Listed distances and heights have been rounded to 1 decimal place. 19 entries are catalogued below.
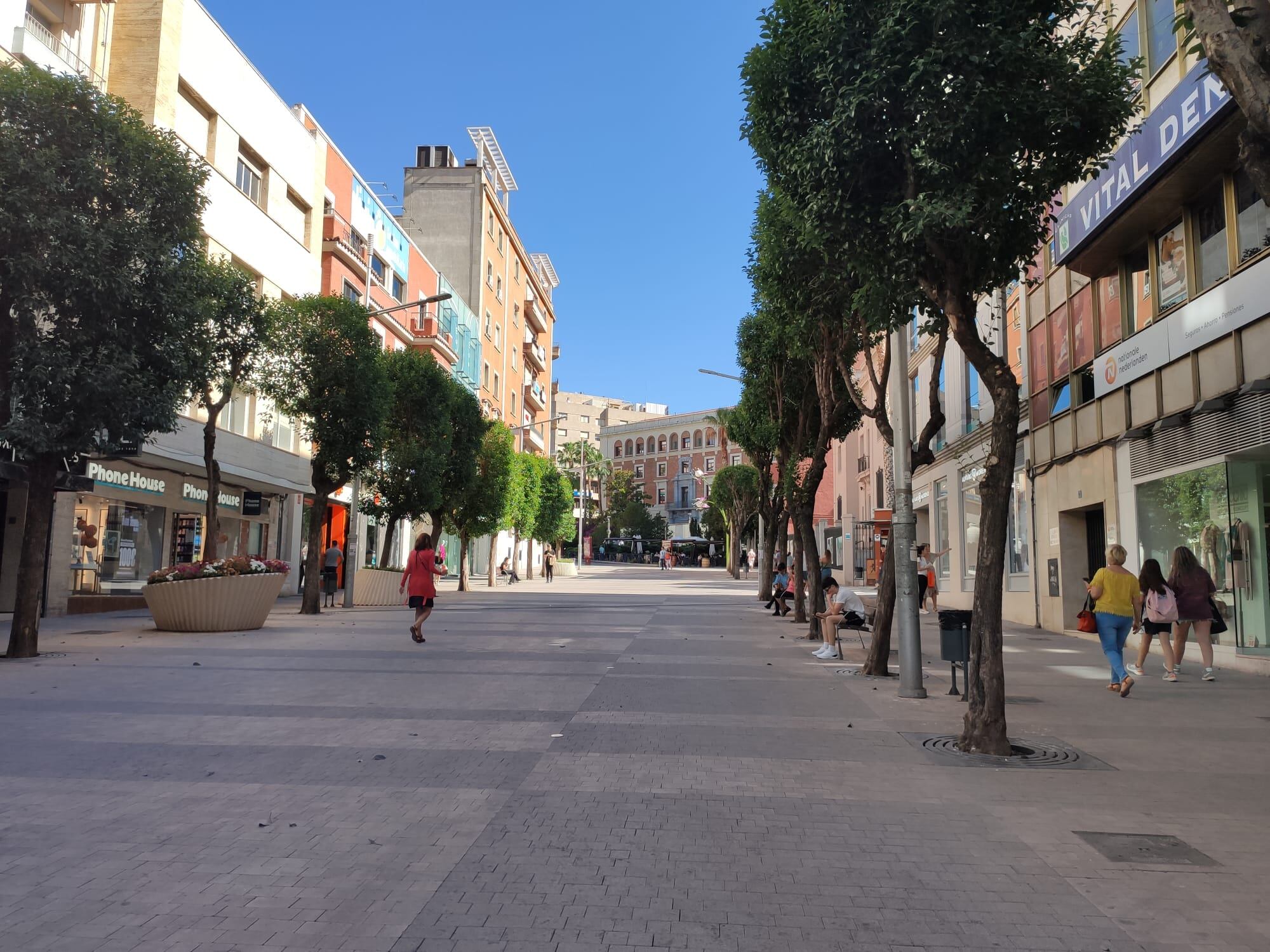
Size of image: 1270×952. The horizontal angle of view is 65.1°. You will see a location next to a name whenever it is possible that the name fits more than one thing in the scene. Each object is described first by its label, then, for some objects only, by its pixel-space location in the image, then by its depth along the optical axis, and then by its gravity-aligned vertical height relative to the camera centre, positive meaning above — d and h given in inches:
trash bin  411.5 -22.2
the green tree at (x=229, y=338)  655.8 +165.9
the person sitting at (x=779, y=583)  960.1 -3.8
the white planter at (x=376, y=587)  1067.3 -15.3
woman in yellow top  425.4 -9.5
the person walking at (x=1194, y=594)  471.5 -4.4
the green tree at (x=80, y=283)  483.5 +142.7
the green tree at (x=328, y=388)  855.7 +159.9
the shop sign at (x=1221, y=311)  494.3 +146.0
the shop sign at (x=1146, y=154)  507.5 +246.7
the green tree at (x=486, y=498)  1400.1 +108.3
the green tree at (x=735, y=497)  2224.4 +191.7
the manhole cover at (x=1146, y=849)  192.4 -52.9
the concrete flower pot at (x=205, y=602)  670.5 -21.7
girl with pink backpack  462.3 -9.7
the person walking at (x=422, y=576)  637.9 -1.3
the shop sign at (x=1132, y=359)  601.6 +143.8
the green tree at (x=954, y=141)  313.0 +148.3
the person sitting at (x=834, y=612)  574.2 -19.4
